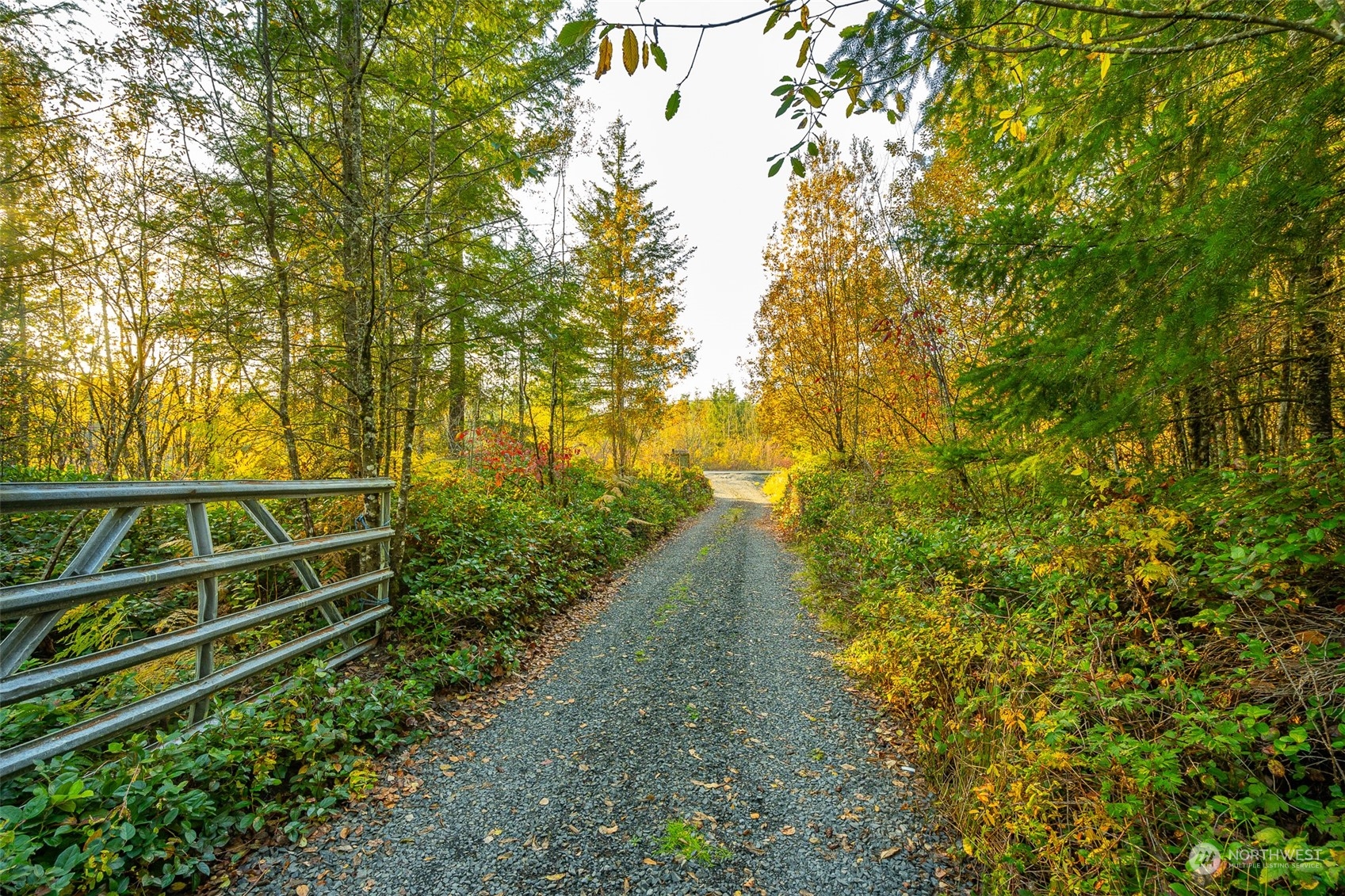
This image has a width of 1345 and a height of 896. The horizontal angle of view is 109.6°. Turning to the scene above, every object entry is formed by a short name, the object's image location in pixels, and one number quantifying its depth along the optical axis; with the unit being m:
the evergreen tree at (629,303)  12.58
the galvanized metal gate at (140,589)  1.78
